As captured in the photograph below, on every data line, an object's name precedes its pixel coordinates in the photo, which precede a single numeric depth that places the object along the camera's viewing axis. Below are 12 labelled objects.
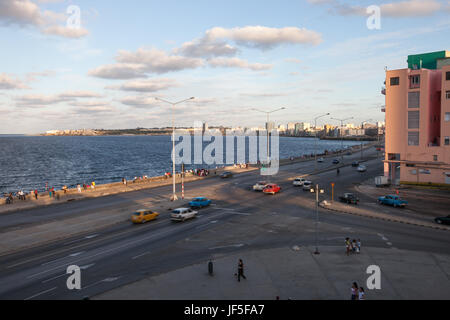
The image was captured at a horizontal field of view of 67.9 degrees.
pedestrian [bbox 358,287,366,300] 15.70
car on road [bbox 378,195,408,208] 38.03
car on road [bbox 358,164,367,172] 71.12
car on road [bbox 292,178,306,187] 52.94
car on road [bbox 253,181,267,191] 49.34
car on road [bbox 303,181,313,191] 49.17
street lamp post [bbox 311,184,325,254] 22.91
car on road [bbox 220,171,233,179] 63.94
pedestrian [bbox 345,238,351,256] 22.49
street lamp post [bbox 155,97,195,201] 41.54
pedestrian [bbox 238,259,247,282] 18.47
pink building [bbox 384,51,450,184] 49.53
